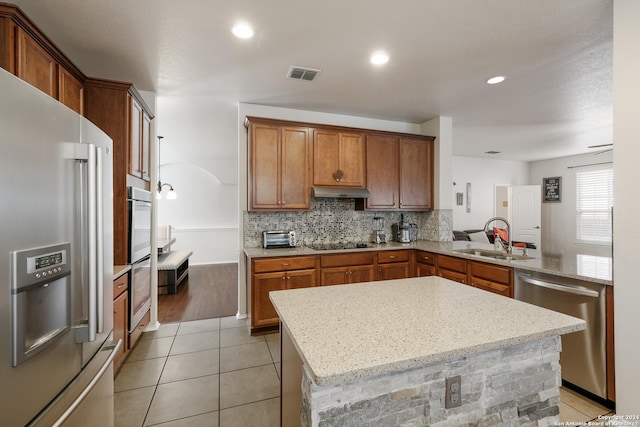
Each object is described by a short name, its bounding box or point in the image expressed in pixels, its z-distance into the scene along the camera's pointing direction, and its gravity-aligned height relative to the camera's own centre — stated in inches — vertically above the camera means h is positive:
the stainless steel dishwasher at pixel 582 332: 78.2 -31.3
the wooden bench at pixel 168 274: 182.7 -38.5
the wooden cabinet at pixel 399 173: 151.7 +21.8
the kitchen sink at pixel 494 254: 116.0 -17.3
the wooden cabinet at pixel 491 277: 101.7 -23.6
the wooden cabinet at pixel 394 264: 138.8 -24.6
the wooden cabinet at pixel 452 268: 120.5 -23.5
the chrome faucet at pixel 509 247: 119.5 -13.9
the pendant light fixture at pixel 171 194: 239.5 +16.3
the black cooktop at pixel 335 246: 138.3 -15.9
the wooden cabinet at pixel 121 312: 88.4 -31.2
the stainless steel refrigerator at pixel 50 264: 32.6 -6.5
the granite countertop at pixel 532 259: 83.0 -16.5
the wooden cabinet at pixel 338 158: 141.3 +27.4
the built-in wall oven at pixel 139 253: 101.9 -14.6
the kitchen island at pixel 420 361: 33.6 -18.8
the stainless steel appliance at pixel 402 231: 158.7 -9.6
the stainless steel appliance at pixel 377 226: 163.3 -7.1
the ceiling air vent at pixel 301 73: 105.0 +51.9
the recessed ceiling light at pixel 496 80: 111.1 +51.5
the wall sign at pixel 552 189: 273.8 +23.2
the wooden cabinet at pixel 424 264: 135.7 -24.0
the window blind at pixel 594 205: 241.1 +6.4
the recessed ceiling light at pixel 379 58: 94.3 +51.5
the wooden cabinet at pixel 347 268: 129.3 -24.6
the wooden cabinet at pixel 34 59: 63.7 +39.3
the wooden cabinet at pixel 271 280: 120.0 -27.6
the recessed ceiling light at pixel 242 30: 79.5 +51.1
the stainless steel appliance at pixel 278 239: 136.3 -12.0
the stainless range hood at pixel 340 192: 137.9 +10.2
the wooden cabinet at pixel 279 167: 130.6 +21.4
